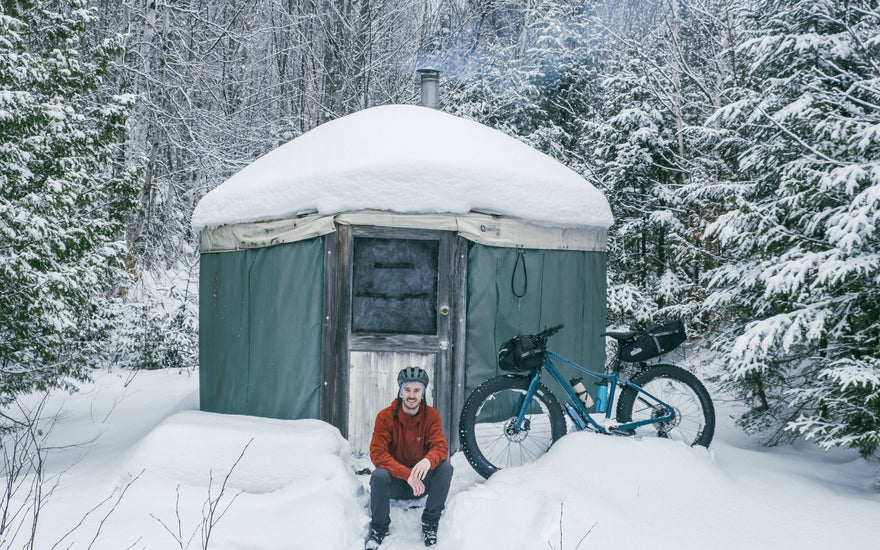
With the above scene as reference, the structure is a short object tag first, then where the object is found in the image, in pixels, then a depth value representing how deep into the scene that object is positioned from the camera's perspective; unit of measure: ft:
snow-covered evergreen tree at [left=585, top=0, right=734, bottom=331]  27.14
